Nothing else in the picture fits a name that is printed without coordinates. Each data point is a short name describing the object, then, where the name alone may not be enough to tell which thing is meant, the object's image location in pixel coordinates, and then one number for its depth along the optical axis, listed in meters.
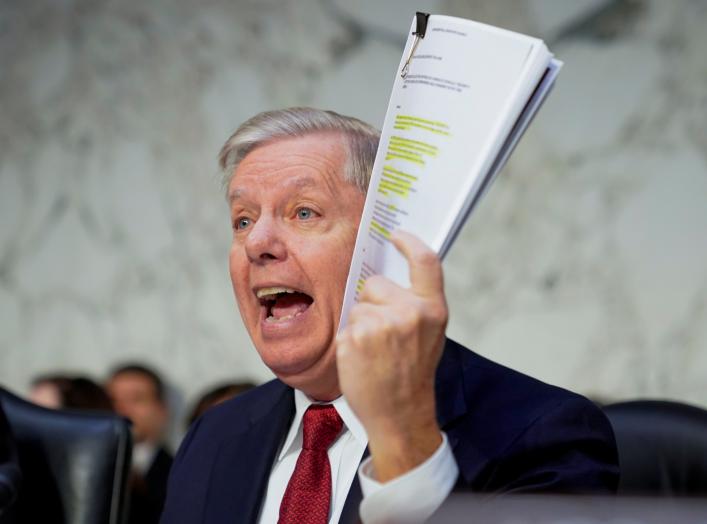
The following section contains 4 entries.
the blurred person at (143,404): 5.46
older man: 1.63
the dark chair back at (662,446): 1.92
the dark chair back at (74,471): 2.12
